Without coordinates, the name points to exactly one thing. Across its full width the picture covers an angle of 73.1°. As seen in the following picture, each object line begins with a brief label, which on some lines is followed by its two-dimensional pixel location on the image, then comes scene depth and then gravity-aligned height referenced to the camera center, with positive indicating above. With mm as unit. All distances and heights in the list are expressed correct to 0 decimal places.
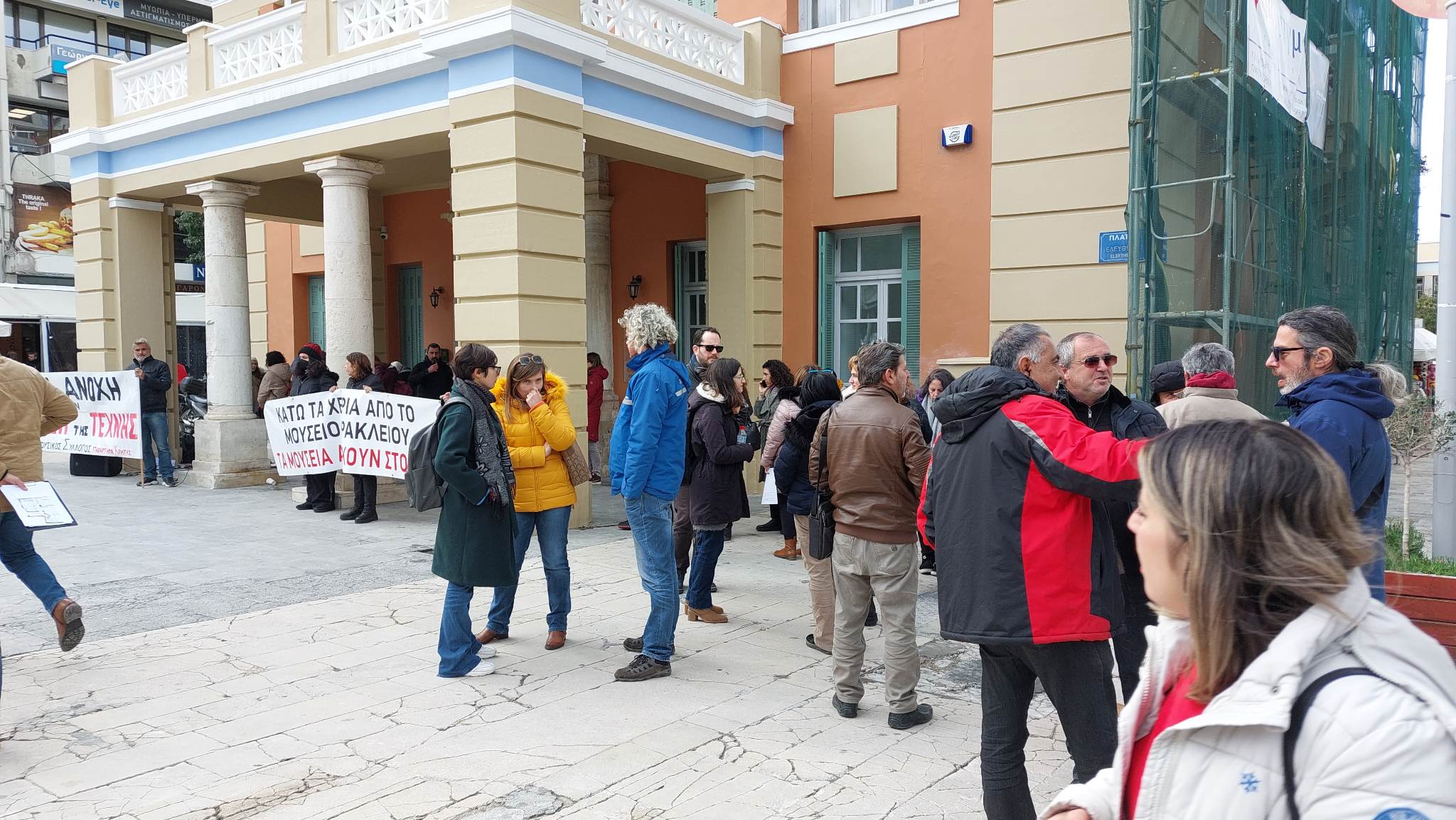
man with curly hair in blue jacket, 5363 -678
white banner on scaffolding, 8031 +2577
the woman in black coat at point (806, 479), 5777 -820
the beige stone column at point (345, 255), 11539 +1149
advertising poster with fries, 32469 +4518
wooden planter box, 4793 -1285
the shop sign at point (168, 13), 39469 +14100
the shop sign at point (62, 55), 34588 +10821
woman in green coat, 5227 -908
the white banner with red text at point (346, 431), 10164 -852
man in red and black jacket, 3029 -695
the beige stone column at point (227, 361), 13031 -105
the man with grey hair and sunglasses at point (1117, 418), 3758 -295
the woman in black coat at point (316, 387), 11133 -395
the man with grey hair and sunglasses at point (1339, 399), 3379 -195
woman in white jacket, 1158 -399
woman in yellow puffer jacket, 5738 -702
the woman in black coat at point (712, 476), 6523 -855
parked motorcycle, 15422 -966
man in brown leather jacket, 4699 -810
